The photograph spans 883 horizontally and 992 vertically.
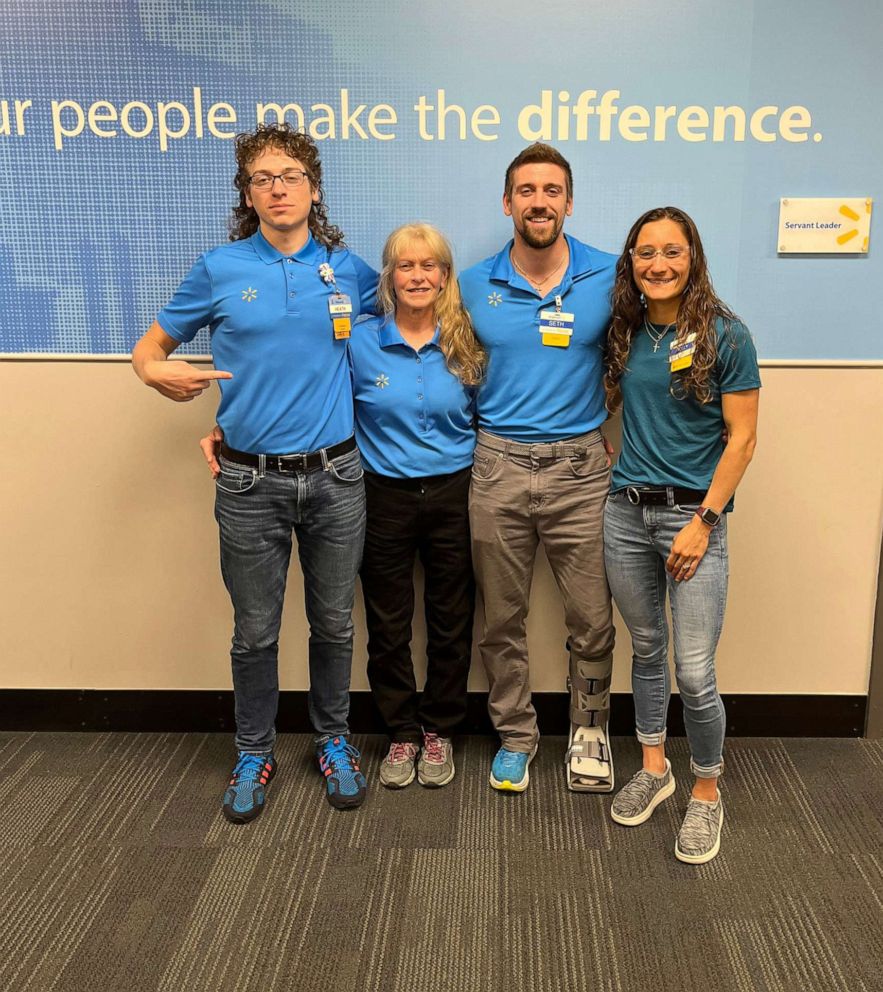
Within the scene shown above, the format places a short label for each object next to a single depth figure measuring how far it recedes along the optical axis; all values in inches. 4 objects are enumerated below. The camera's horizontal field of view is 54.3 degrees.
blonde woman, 89.0
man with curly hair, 84.4
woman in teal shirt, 78.0
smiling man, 86.9
